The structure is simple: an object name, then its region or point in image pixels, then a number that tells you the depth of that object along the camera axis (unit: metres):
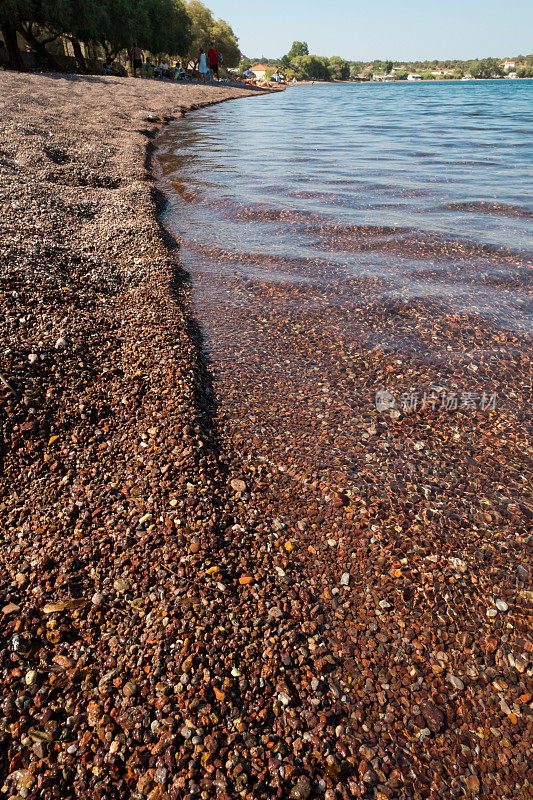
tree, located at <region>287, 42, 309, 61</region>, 169.62
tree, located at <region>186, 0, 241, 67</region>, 66.69
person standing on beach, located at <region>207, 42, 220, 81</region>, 48.33
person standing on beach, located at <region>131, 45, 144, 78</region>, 38.09
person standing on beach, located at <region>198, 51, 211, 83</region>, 47.31
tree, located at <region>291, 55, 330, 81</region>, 150.00
